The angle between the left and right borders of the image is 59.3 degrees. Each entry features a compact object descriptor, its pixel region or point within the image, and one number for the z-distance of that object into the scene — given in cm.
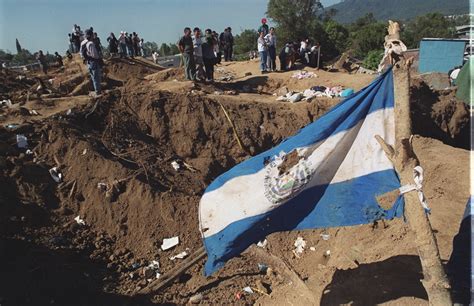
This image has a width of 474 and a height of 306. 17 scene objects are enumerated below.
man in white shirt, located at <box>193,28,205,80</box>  1225
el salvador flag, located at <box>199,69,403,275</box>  385
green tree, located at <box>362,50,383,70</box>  2182
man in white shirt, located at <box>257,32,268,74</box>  1422
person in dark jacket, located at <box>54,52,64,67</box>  1831
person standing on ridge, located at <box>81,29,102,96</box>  973
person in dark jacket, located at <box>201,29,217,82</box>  1248
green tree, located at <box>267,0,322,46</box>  3484
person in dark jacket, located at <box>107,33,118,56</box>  1814
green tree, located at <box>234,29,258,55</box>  4484
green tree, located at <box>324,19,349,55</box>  3558
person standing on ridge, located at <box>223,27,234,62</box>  1696
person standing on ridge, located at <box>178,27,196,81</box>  1147
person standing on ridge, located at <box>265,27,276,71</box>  1424
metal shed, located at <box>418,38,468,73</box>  1900
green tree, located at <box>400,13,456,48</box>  4853
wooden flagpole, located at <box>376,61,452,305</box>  329
